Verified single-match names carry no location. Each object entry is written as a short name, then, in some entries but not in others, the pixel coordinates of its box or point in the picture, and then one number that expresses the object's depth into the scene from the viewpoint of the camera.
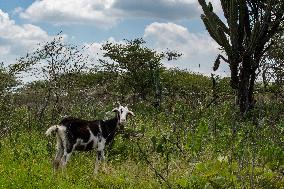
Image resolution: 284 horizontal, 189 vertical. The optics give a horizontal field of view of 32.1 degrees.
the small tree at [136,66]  26.33
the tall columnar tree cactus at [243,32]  17.55
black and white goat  9.84
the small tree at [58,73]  15.78
